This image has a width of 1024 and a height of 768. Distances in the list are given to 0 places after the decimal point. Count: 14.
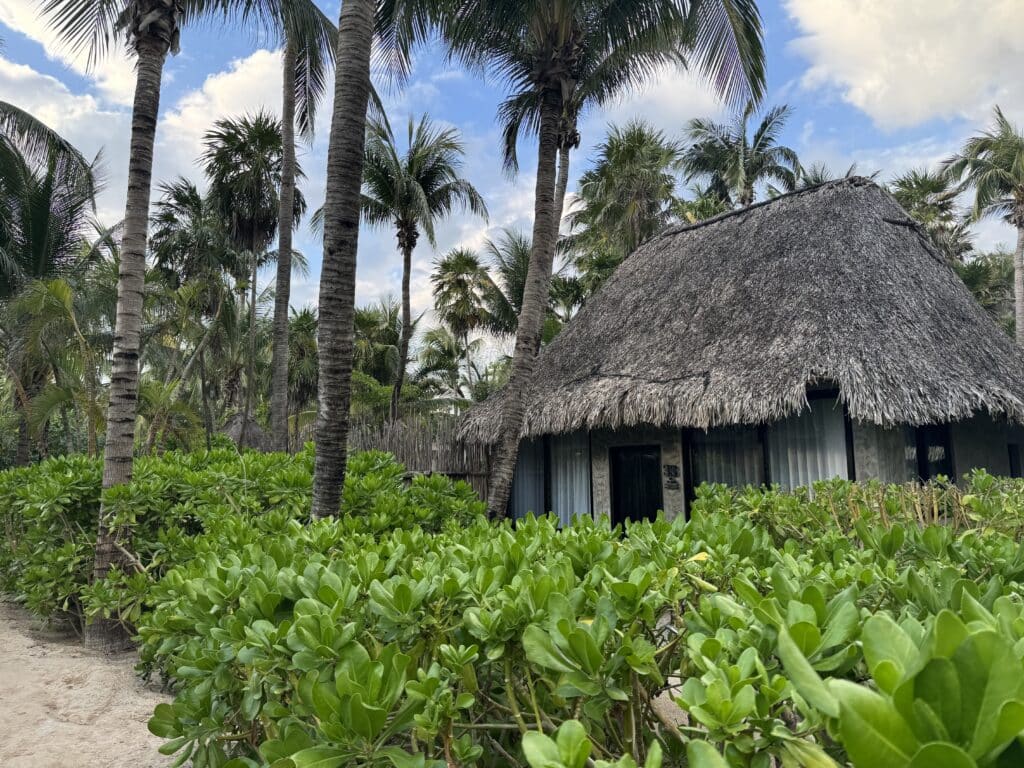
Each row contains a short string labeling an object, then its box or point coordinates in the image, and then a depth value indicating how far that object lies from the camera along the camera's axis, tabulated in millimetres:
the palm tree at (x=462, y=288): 22703
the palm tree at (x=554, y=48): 7883
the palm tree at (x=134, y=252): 5457
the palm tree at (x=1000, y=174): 21438
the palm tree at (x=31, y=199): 13211
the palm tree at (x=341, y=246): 4305
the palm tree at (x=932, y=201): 24969
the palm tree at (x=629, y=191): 19594
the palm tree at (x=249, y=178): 15805
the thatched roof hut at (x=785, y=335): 7957
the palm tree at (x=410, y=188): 16656
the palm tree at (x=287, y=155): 10500
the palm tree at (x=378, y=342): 25500
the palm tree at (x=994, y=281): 23000
